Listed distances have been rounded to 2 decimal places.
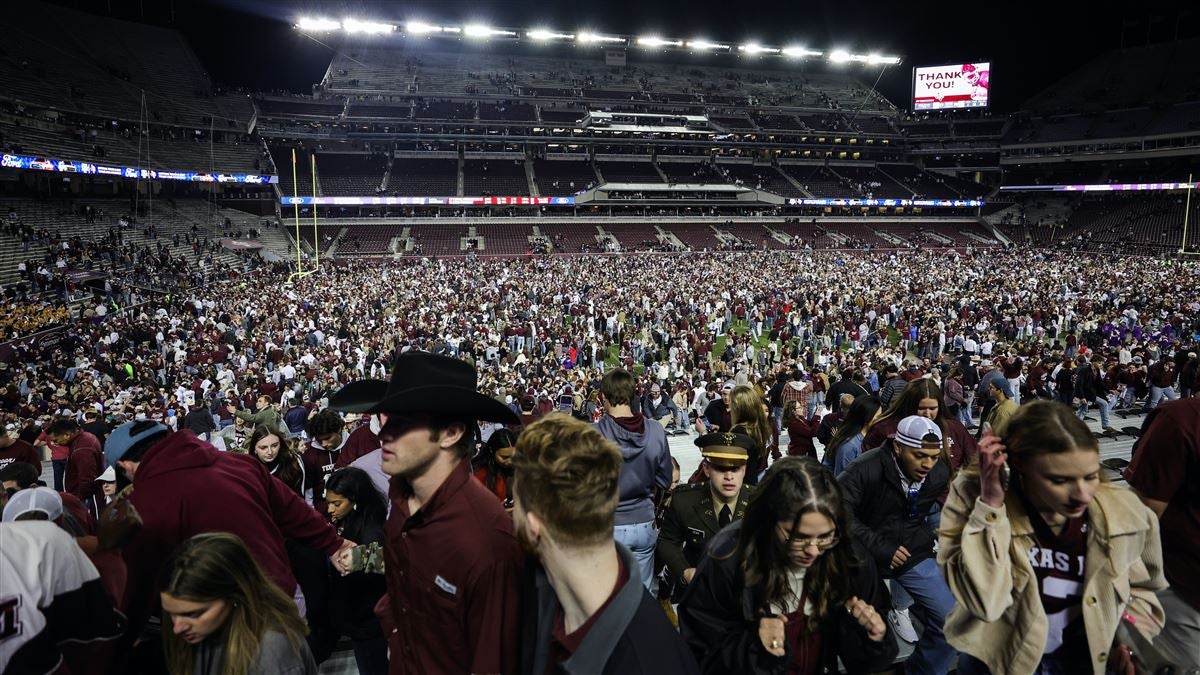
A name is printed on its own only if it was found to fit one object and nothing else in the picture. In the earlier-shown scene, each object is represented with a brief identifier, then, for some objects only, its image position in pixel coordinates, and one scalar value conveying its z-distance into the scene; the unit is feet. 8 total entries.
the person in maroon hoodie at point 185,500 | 8.20
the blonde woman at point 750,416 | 14.01
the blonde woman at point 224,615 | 6.70
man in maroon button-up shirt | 6.15
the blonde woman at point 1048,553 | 6.90
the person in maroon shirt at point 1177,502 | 8.41
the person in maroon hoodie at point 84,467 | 19.72
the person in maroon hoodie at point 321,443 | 16.62
